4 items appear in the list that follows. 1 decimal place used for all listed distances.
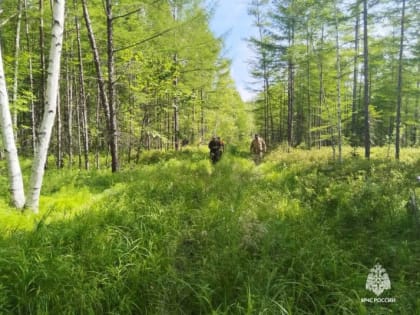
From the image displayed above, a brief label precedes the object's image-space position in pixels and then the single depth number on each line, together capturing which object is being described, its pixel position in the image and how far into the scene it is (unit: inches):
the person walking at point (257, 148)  523.4
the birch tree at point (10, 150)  188.4
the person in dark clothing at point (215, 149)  491.2
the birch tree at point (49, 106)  190.9
